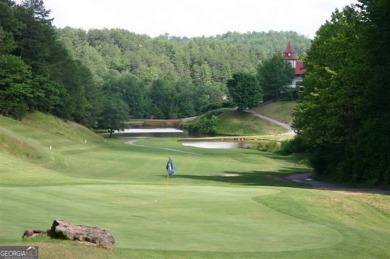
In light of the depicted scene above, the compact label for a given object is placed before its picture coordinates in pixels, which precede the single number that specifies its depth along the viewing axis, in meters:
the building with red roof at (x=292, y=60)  180.70
